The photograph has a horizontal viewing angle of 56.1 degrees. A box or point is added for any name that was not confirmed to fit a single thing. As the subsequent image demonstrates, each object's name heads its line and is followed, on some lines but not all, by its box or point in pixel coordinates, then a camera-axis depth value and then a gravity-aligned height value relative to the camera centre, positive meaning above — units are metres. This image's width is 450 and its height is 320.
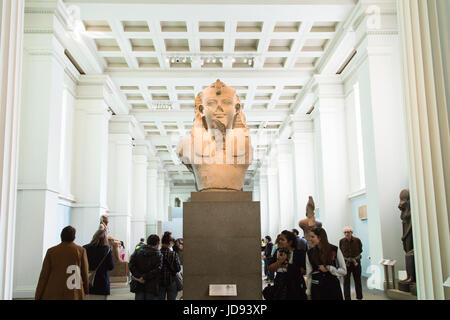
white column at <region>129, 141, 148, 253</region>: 21.22 +2.16
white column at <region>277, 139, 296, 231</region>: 20.56 +2.30
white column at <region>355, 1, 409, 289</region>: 8.57 +1.89
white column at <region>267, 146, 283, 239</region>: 24.11 +2.08
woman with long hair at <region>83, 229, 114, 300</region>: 5.59 -0.38
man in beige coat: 4.39 -0.41
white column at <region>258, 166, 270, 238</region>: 26.91 +2.06
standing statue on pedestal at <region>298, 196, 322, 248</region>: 9.16 +0.20
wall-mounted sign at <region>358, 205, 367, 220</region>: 11.80 +0.44
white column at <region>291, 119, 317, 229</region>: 17.30 +2.90
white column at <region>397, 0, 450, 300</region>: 3.98 +0.89
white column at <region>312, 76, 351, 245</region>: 13.11 +2.20
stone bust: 4.92 +0.99
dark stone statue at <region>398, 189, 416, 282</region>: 7.49 -0.13
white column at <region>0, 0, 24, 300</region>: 3.80 +1.00
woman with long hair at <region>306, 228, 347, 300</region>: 4.10 -0.42
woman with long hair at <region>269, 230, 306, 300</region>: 4.13 -0.40
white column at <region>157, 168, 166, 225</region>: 28.93 +2.77
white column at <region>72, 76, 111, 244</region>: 13.00 +2.79
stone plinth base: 4.37 -0.17
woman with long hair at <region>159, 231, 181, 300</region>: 5.25 -0.51
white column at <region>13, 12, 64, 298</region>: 8.58 +1.59
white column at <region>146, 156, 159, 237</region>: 25.11 +2.27
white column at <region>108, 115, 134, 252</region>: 17.05 +2.73
